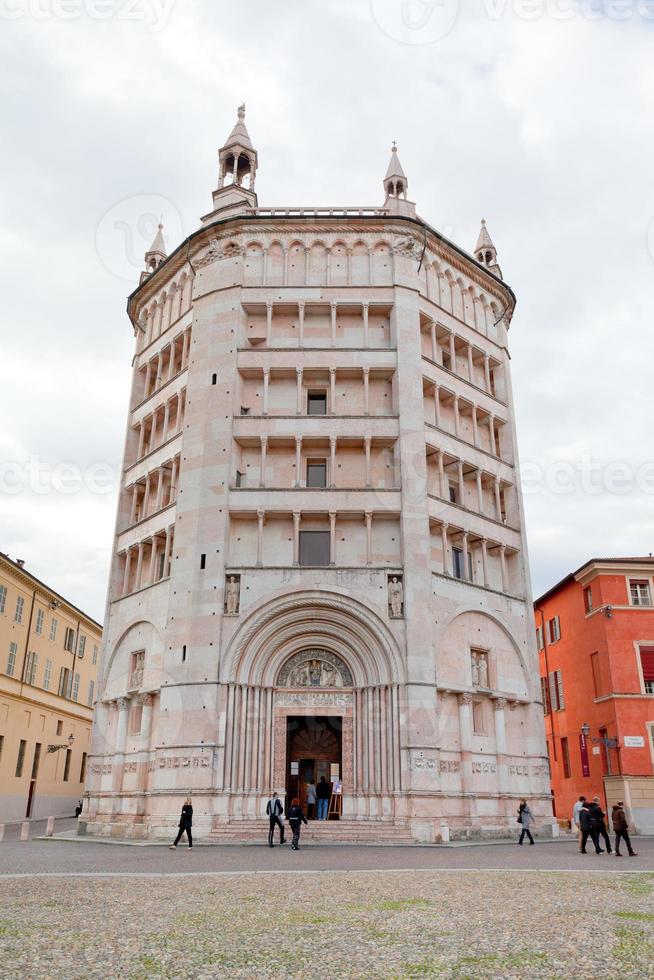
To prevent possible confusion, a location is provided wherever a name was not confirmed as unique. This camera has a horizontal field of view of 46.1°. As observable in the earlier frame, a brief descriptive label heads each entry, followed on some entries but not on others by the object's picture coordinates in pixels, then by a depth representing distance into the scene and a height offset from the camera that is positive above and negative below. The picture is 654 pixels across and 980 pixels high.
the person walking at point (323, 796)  31.69 -0.44
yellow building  49.94 +5.84
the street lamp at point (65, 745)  56.59 +2.65
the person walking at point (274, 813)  26.30 -0.92
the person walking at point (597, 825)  23.94 -1.12
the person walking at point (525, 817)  29.72 -1.13
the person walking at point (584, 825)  24.17 -1.15
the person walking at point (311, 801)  31.83 -0.64
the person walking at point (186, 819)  25.27 -1.09
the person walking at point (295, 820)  24.67 -1.09
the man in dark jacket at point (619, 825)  22.66 -1.06
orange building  40.86 +5.44
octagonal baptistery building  31.95 +10.61
